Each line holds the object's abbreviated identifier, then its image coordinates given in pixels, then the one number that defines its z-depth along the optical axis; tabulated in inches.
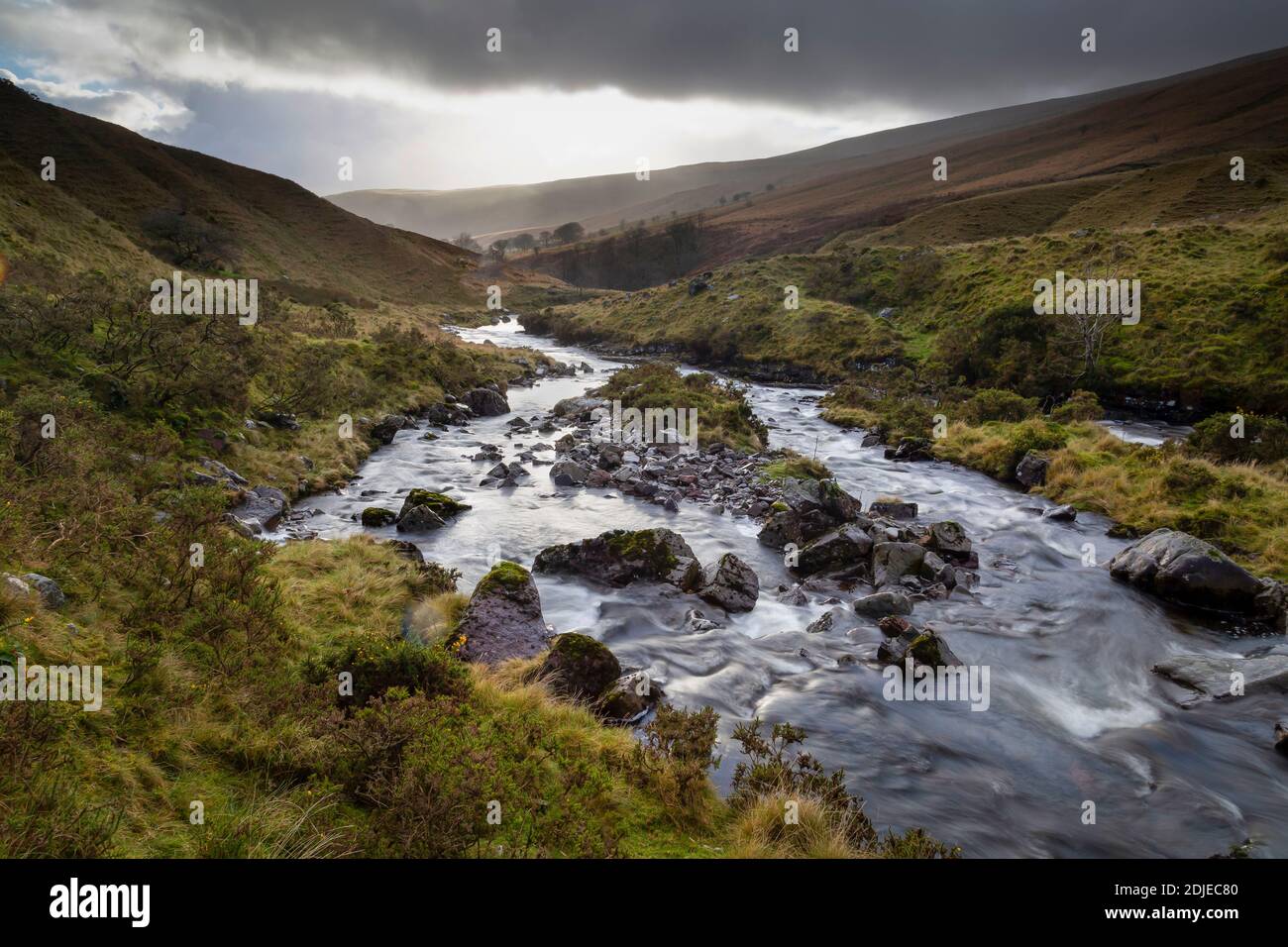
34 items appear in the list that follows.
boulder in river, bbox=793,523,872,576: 586.6
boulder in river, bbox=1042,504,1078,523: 731.4
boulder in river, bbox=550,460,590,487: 845.8
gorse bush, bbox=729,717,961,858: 235.6
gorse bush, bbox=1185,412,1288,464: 780.0
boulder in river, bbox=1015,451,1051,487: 856.3
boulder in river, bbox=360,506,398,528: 655.1
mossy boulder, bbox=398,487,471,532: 653.9
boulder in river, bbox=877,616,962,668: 425.7
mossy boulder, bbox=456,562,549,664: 390.9
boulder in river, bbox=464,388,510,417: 1339.8
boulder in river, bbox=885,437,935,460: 1029.2
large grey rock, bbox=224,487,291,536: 576.4
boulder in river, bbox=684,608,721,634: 486.3
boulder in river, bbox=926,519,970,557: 613.0
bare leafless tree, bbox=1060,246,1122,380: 1267.2
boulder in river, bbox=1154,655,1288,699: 412.5
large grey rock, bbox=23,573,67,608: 266.7
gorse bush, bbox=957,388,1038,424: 1121.4
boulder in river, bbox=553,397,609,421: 1258.1
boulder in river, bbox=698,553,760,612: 520.1
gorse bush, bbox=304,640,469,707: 289.6
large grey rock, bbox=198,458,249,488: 612.4
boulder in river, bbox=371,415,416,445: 1022.4
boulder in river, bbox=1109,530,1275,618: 513.0
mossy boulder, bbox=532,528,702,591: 560.4
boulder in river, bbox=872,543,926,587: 553.6
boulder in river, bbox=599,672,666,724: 349.4
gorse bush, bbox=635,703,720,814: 264.7
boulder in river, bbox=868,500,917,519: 724.0
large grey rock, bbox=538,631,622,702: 357.1
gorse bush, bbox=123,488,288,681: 288.5
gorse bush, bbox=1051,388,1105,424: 1044.5
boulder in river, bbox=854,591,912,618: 501.4
